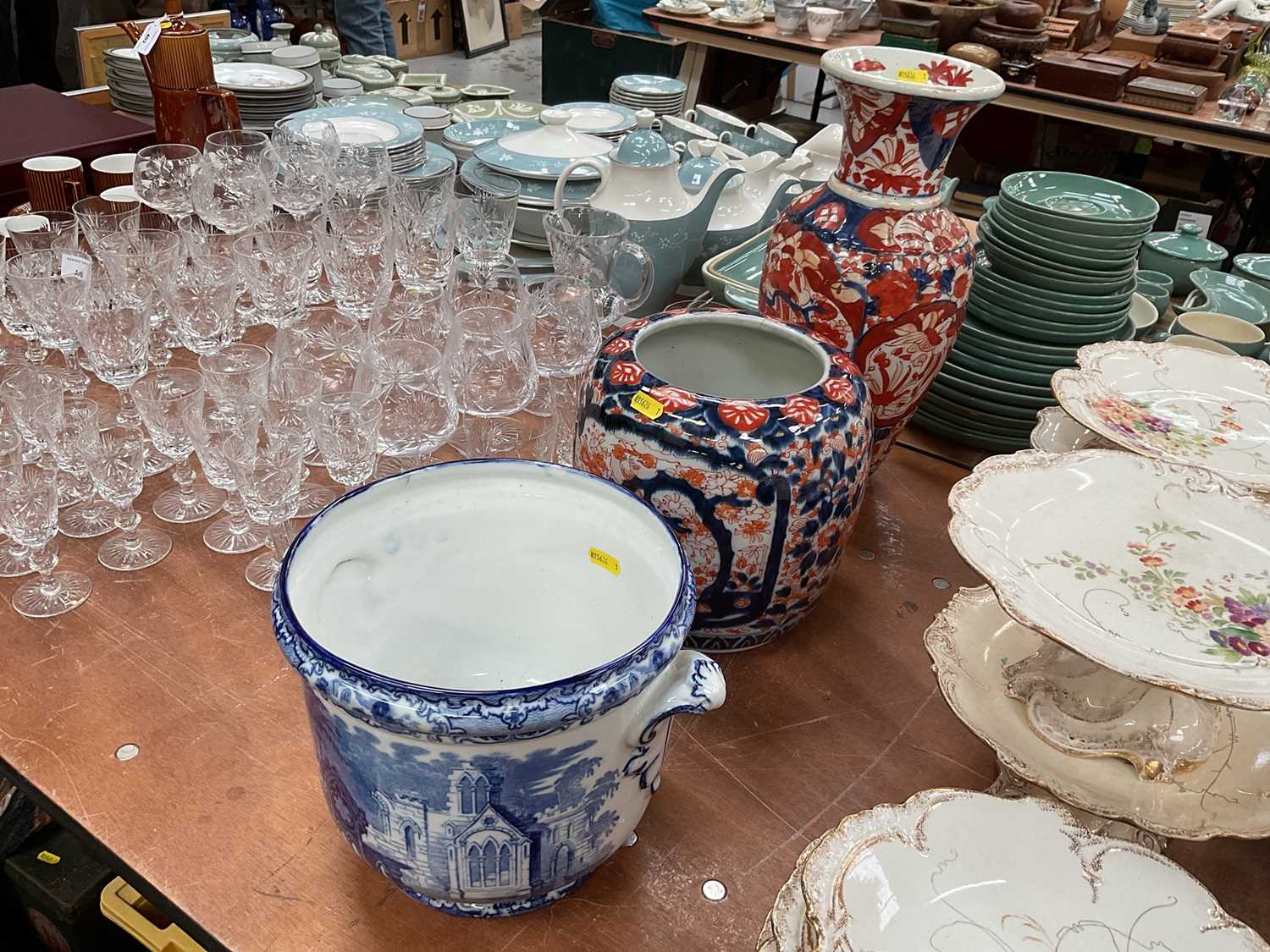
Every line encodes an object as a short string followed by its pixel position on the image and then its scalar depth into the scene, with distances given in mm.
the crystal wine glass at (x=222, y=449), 922
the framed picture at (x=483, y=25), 5520
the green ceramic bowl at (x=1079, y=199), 1119
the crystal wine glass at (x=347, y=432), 910
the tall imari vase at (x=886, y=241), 920
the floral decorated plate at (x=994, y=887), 590
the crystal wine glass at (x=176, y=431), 958
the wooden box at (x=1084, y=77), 2801
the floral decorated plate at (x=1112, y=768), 686
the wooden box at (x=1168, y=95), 2736
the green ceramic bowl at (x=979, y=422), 1167
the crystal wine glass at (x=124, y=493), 920
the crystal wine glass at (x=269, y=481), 883
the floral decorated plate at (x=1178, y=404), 885
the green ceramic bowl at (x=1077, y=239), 1117
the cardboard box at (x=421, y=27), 5258
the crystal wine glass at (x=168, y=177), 1310
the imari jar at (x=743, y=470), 756
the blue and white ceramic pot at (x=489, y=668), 536
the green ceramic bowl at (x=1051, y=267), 1134
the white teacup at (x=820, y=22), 3295
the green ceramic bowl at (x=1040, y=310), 1149
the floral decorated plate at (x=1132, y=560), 616
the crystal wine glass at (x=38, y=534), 860
